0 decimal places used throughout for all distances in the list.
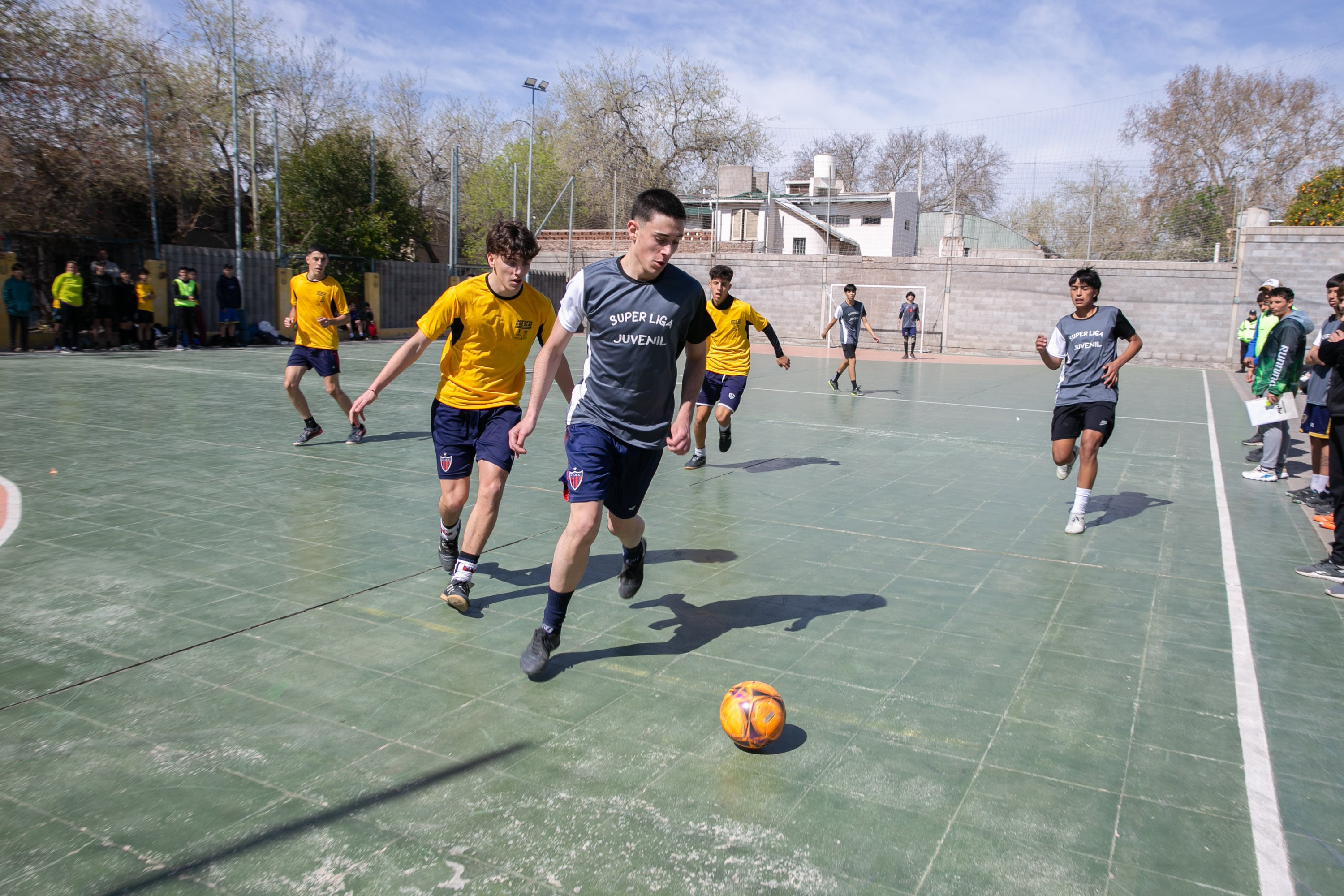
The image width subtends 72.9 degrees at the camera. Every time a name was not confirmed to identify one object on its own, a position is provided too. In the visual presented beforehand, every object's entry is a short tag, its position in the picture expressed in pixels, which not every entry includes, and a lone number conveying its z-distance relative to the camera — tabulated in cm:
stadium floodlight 3888
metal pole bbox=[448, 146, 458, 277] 2932
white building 4709
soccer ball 343
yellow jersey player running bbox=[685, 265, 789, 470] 925
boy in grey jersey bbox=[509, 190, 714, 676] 411
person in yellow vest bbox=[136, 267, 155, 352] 2116
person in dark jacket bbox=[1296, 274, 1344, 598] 596
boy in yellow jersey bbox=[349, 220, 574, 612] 520
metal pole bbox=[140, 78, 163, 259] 2181
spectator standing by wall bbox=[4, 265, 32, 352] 1872
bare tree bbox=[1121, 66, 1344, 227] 3856
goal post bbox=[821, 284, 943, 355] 3259
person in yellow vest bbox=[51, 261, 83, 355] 1914
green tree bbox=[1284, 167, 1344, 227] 2708
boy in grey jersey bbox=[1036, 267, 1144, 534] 709
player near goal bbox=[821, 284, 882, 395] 1656
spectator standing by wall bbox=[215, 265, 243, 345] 2242
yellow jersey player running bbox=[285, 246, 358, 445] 984
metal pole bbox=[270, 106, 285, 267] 2524
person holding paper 904
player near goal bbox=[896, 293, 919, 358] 2772
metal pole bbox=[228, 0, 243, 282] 2356
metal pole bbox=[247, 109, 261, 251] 2844
